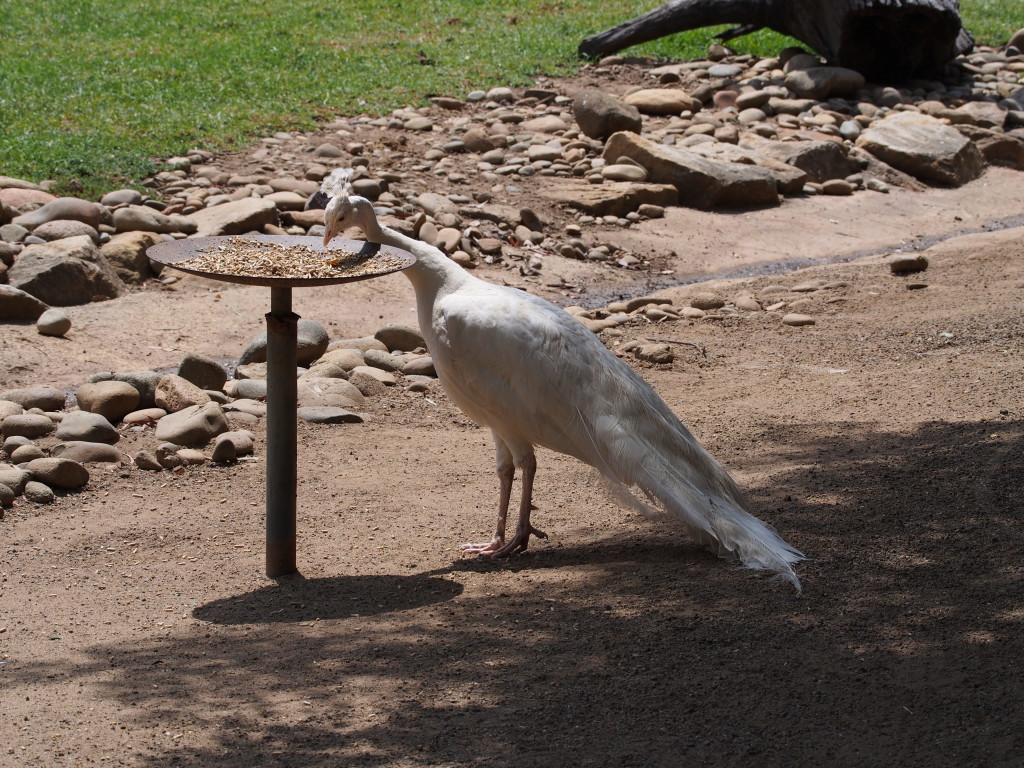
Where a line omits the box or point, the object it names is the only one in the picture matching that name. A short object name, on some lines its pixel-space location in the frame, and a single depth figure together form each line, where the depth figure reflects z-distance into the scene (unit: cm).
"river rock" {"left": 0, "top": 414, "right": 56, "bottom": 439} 1462
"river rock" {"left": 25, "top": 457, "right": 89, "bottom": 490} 1326
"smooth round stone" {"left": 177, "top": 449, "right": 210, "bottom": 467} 1417
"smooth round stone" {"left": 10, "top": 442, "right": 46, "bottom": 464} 1379
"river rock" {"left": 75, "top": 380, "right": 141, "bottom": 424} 1547
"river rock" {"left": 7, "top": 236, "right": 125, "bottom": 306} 1887
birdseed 967
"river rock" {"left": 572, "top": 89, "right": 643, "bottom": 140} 2811
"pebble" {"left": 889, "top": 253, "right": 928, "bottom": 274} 2194
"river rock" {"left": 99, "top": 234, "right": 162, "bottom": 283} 2019
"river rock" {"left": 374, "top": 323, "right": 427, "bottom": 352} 1861
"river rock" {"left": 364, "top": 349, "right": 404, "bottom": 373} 1778
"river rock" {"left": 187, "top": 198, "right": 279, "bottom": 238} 2091
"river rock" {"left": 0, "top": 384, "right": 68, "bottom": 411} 1554
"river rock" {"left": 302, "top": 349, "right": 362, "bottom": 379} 1706
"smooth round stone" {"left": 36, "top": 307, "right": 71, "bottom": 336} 1778
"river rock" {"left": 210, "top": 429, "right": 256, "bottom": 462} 1425
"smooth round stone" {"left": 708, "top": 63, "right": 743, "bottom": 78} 3362
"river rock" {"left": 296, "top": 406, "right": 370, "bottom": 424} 1569
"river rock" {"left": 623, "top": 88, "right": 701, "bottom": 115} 3089
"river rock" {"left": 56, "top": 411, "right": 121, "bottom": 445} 1460
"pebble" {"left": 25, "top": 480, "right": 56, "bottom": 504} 1295
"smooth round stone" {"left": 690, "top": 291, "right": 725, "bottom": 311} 2098
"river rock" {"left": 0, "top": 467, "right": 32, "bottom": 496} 1299
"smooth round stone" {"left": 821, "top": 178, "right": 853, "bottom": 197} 2787
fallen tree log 3183
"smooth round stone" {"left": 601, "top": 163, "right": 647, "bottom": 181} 2625
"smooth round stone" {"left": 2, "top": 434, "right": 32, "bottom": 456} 1410
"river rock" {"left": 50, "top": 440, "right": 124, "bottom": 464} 1409
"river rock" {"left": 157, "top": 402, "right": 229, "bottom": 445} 1469
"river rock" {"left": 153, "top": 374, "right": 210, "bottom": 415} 1573
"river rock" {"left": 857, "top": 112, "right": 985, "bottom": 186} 2887
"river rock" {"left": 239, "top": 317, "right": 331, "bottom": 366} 1750
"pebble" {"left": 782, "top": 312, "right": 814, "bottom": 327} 1969
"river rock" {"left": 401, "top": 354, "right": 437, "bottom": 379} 1761
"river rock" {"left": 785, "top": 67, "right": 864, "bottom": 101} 3187
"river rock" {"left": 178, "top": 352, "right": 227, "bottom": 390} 1664
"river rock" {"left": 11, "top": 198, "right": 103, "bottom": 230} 2080
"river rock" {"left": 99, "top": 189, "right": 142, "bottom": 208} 2223
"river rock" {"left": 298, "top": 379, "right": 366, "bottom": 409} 1627
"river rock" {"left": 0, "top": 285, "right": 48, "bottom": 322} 1802
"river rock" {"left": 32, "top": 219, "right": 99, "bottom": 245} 2028
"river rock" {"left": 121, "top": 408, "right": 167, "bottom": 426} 1541
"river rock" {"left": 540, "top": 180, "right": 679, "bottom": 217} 2534
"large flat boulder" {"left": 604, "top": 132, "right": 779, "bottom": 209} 2627
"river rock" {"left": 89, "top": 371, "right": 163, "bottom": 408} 1599
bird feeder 1030
